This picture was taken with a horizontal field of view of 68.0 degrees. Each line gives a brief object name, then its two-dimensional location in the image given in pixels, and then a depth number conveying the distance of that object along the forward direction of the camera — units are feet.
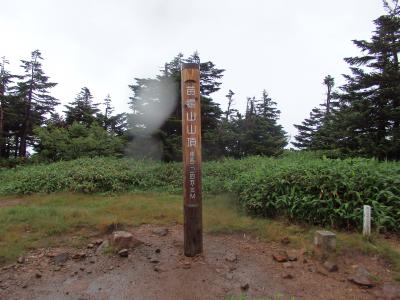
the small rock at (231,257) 15.62
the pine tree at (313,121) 90.52
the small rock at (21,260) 15.16
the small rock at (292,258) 15.29
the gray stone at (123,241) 16.71
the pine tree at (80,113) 76.79
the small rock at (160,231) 19.29
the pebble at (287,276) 13.63
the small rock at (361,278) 12.62
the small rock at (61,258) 15.36
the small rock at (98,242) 17.47
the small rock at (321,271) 13.75
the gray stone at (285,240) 17.20
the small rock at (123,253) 15.90
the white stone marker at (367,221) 16.14
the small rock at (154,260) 15.40
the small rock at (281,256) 15.31
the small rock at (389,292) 11.72
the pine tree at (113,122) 78.73
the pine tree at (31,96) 77.41
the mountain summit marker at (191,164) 15.87
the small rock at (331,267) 13.89
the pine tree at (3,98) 71.15
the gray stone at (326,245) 14.96
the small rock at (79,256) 15.79
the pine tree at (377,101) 33.91
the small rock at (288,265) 14.60
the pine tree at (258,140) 67.51
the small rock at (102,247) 16.46
